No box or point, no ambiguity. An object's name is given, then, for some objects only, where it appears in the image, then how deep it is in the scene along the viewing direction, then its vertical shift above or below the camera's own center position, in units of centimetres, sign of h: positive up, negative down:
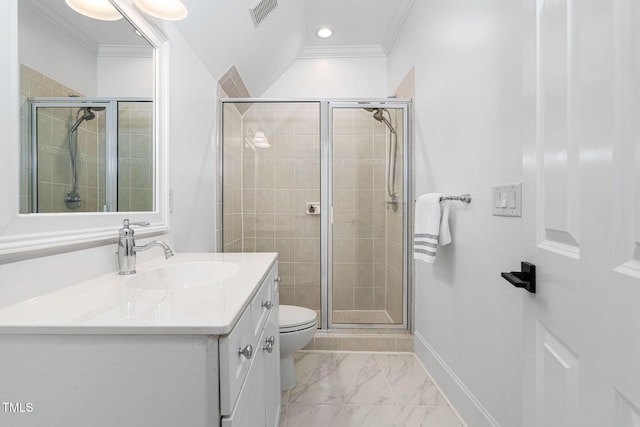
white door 41 -1
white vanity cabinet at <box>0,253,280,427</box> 54 -30
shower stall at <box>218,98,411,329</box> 232 +8
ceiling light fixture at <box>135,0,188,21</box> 115 +78
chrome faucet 102 -14
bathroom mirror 69 +29
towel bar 140 +6
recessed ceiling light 261 +157
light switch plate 104 +4
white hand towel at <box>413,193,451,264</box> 158 -9
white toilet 164 -71
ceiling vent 189 +130
